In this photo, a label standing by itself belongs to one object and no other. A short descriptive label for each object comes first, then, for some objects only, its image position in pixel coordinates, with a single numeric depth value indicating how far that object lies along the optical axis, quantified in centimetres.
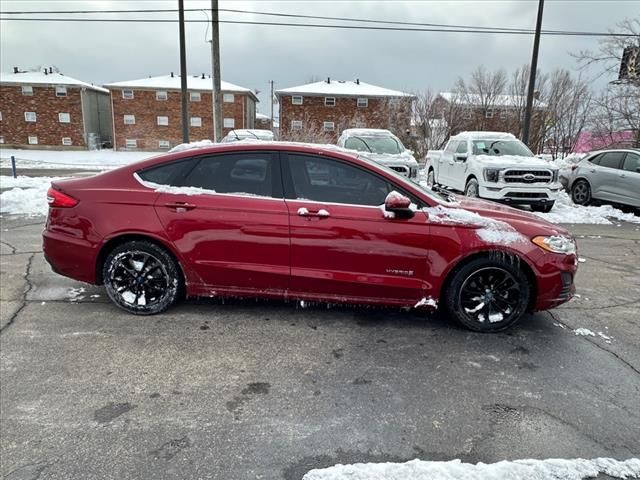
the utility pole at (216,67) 1420
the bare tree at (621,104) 1689
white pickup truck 1054
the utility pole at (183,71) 1496
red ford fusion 390
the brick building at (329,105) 3656
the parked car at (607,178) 1086
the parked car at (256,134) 1411
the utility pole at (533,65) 1482
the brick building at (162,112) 3784
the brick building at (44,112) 3700
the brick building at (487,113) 2592
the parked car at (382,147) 1172
